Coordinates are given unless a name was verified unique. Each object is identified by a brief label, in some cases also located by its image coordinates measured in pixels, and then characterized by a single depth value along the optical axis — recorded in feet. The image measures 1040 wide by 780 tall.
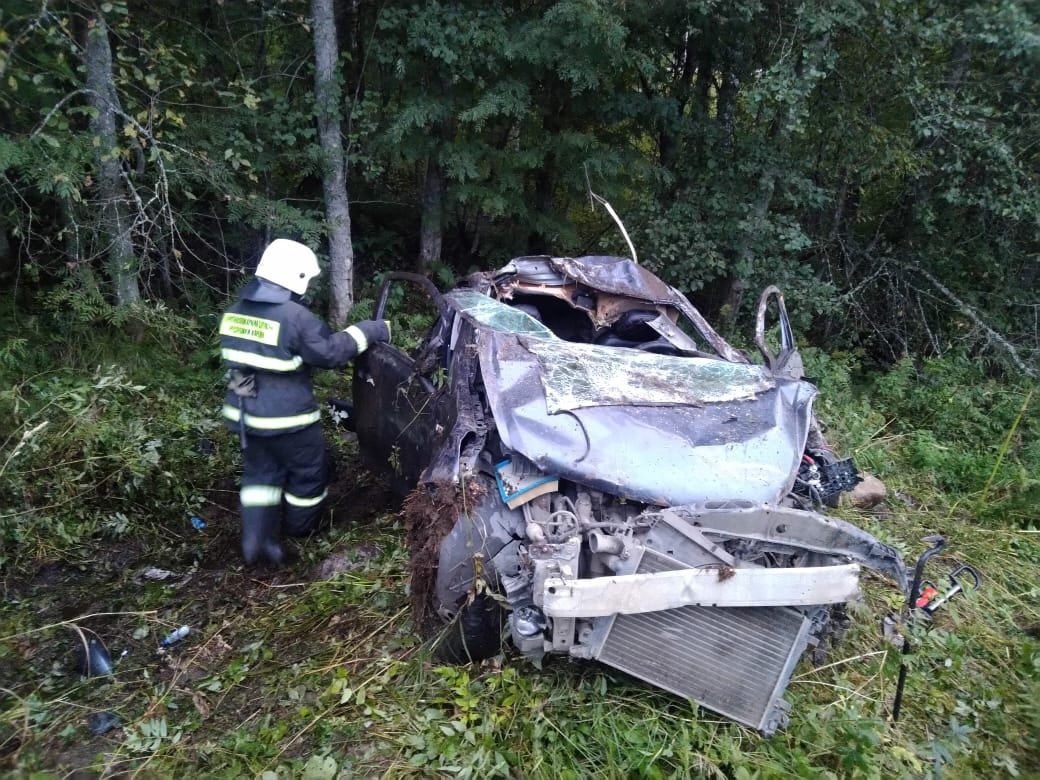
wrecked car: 7.47
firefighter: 10.63
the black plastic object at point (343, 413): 13.42
